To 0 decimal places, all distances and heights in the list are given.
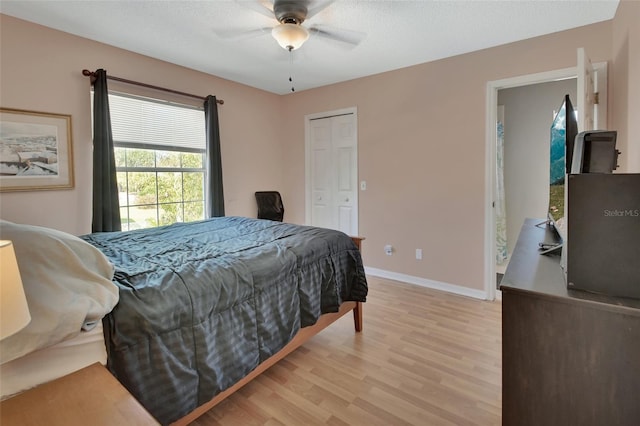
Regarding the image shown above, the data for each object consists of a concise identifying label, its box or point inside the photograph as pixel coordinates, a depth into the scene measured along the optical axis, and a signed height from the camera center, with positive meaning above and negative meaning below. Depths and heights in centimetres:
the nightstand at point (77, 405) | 88 -59
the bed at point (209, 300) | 126 -50
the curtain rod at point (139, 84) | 280 +114
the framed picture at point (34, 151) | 244 +42
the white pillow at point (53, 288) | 98 -29
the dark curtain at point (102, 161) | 280 +35
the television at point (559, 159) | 140 +17
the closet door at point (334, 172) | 417 +34
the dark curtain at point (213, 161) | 372 +45
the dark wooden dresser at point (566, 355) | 85 -46
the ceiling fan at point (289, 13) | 220 +129
